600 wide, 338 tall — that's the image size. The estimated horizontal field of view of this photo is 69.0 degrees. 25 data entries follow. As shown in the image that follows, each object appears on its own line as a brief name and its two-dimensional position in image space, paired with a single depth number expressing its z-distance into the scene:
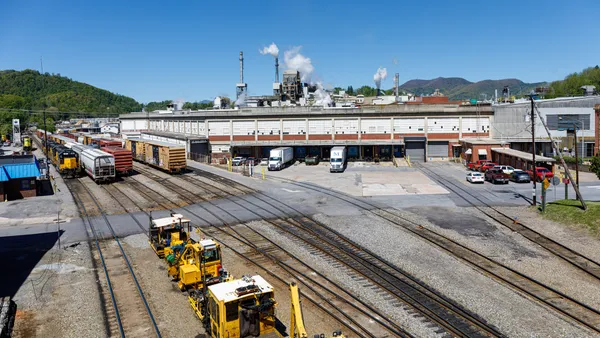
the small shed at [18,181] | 40.06
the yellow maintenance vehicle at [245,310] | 12.57
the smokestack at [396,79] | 123.31
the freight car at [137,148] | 63.61
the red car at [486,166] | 50.34
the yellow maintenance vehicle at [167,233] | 21.30
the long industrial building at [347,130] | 66.38
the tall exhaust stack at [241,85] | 122.30
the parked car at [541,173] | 43.75
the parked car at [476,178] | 45.12
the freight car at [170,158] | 52.25
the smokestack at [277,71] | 124.65
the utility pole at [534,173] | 31.72
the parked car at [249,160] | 65.09
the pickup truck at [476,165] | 53.89
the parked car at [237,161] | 63.47
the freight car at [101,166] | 46.34
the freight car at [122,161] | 51.19
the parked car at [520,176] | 43.75
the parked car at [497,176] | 44.09
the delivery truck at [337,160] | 56.72
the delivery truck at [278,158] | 58.75
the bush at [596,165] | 31.43
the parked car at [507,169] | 45.12
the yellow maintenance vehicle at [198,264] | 16.62
